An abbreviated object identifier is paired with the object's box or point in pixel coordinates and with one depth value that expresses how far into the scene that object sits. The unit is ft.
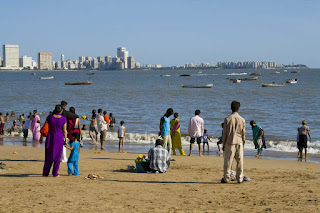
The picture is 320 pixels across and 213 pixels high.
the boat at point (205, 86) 329.89
